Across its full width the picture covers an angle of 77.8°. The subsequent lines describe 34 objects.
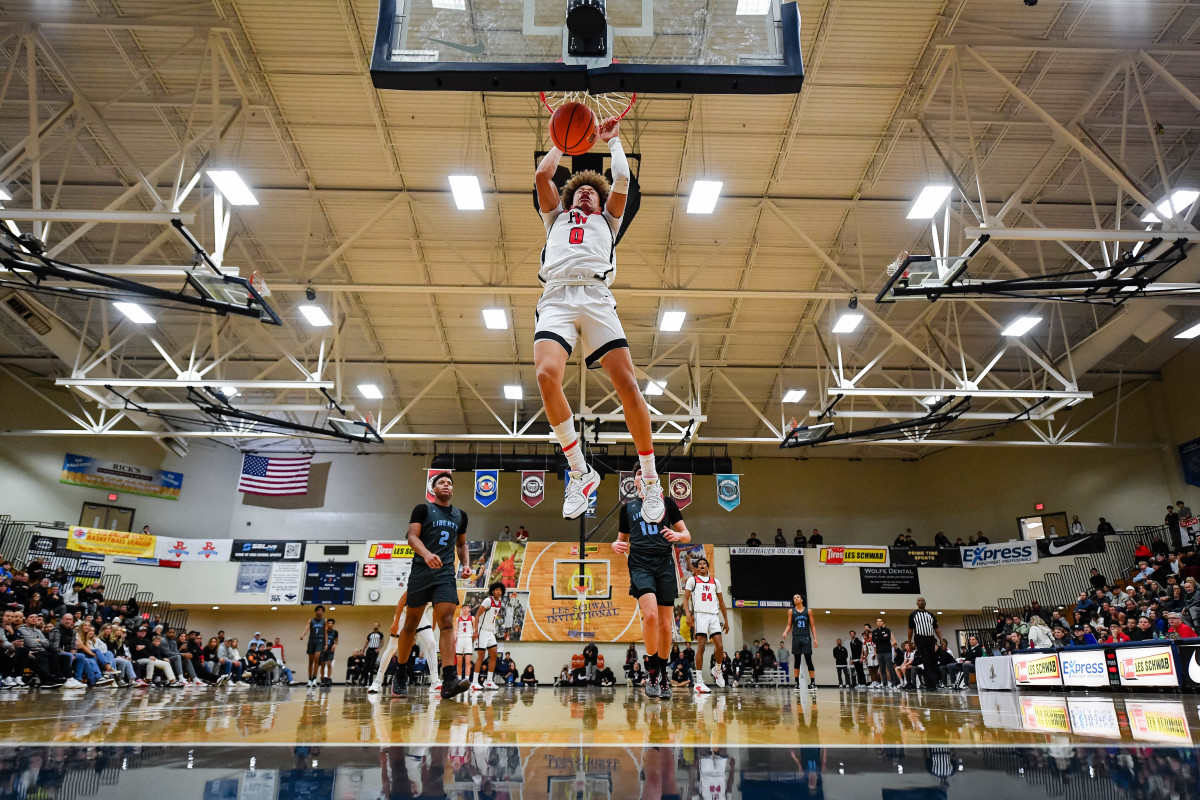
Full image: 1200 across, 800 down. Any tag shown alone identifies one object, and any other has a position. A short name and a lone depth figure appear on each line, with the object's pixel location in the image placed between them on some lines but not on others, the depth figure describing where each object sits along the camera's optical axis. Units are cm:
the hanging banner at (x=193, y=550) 2355
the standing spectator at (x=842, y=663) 2469
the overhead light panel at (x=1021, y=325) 1548
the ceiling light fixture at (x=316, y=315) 1522
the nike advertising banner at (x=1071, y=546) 2083
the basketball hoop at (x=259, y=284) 1176
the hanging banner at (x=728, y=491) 2225
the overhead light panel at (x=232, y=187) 1120
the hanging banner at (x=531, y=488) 2221
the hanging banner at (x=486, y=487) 2238
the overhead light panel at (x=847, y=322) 1582
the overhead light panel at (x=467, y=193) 1223
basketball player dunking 411
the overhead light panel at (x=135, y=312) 1539
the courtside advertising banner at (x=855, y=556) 2492
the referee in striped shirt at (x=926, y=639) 1562
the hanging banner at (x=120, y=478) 2245
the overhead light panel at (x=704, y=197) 1219
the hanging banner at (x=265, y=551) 2433
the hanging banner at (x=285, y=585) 2412
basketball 475
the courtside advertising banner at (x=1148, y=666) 963
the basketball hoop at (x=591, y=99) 641
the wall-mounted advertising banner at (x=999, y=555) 2277
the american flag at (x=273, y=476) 2359
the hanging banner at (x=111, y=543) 2127
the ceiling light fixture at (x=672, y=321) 1646
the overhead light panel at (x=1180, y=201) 1116
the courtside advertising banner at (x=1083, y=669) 1123
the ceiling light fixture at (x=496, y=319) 1678
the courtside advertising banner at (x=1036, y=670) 1193
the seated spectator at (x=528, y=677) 2095
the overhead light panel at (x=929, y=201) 1216
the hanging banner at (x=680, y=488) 2197
